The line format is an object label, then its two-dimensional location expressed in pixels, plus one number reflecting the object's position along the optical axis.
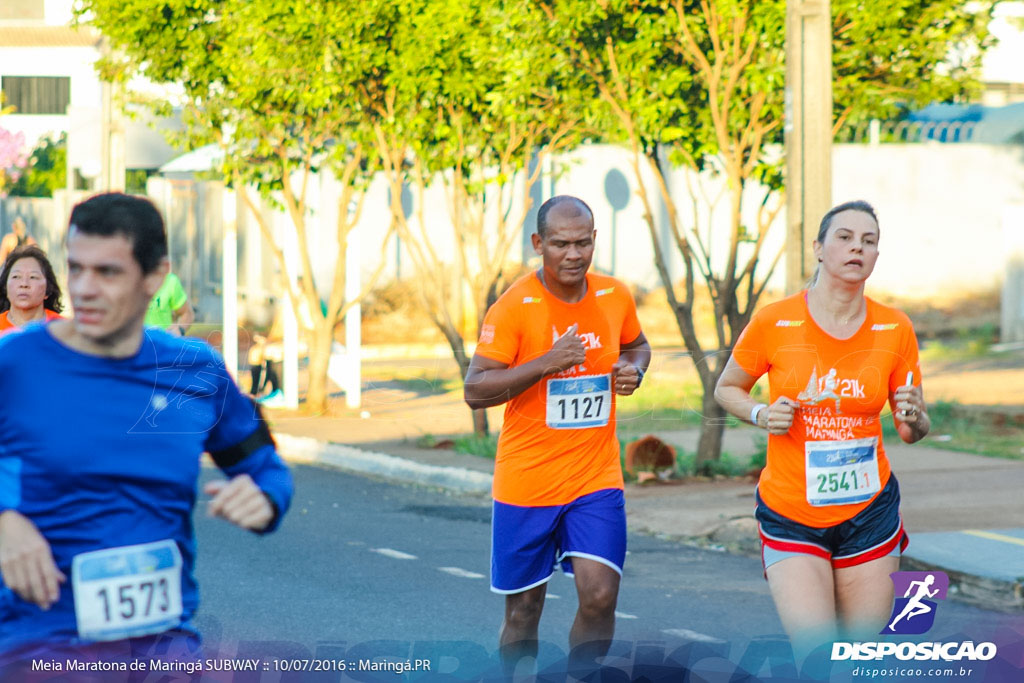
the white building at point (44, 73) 65.31
